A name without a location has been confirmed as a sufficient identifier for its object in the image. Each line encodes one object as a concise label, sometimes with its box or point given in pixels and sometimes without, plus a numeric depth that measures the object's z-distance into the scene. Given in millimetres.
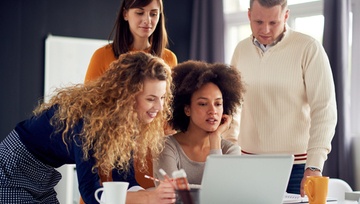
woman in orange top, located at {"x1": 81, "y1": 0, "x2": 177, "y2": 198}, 2914
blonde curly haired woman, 2107
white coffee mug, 1857
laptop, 1859
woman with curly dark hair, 2596
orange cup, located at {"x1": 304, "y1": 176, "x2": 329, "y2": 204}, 2146
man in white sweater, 2873
